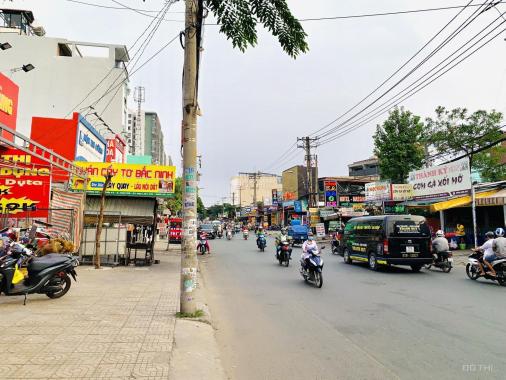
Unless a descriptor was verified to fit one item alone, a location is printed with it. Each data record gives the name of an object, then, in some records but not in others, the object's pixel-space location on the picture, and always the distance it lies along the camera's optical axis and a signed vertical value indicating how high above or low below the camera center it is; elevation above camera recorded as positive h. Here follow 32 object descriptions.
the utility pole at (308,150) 37.75 +8.08
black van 13.49 -0.30
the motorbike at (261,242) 24.19 -0.69
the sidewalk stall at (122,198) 15.23 +1.27
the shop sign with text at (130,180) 15.20 +1.97
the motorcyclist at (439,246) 14.10 -0.47
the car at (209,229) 38.80 +0.15
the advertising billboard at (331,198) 37.84 +3.34
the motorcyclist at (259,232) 24.75 -0.06
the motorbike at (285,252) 16.06 -0.86
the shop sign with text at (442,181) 19.38 +2.91
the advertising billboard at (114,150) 28.02 +6.03
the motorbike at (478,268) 10.74 -1.01
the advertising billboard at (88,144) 20.31 +5.00
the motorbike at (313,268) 10.80 -1.04
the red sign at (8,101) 13.41 +4.58
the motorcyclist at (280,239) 16.58 -0.33
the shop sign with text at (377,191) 25.84 +2.92
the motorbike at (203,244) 22.64 -0.80
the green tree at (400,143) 28.20 +6.65
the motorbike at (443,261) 13.82 -0.99
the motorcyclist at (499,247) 10.82 -0.37
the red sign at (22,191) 11.77 +1.14
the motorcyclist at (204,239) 22.66 -0.51
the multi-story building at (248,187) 112.50 +13.27
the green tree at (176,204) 51.79 +3.56
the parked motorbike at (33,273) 7.25 -0.88
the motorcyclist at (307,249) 11.27 -0.51
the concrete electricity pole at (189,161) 6.71 +1.25
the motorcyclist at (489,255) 10.97 -0.60
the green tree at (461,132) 27.05 +7.32
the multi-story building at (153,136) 108.19 +27.35
